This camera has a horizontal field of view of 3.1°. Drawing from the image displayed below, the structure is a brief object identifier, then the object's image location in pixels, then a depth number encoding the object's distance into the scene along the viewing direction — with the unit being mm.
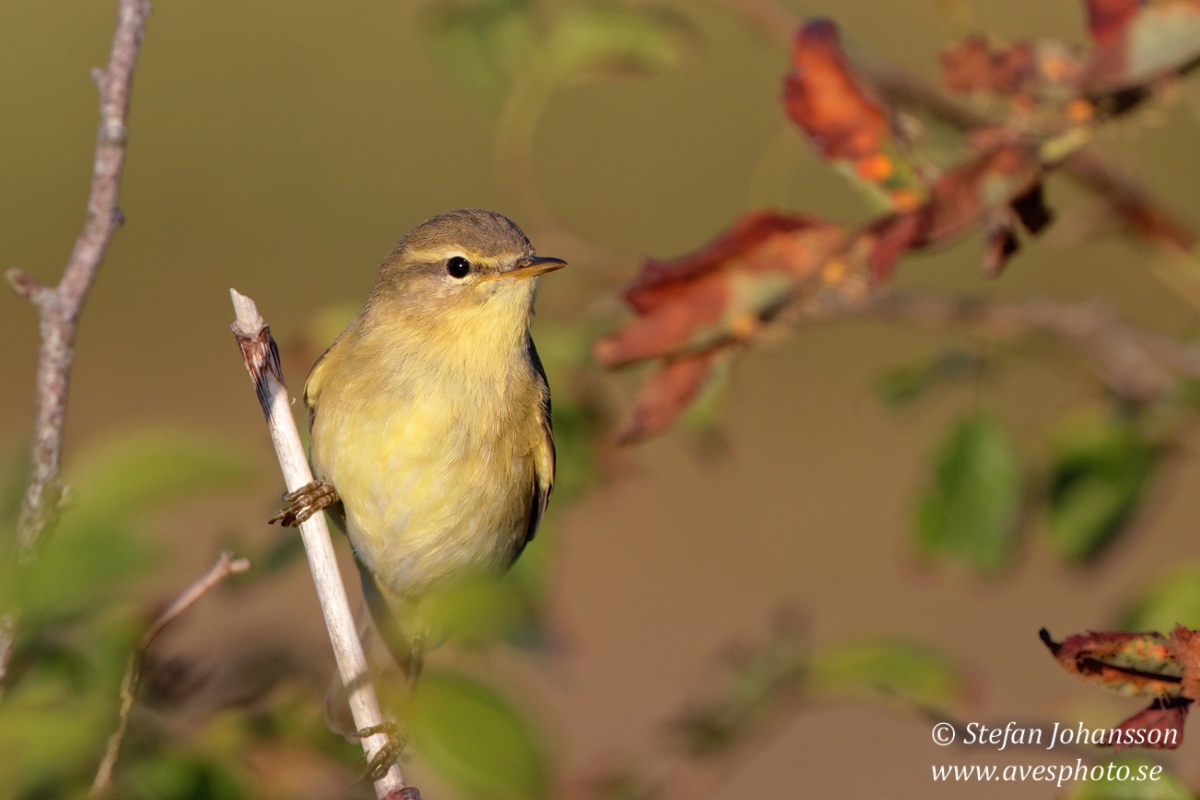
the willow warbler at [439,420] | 3517
